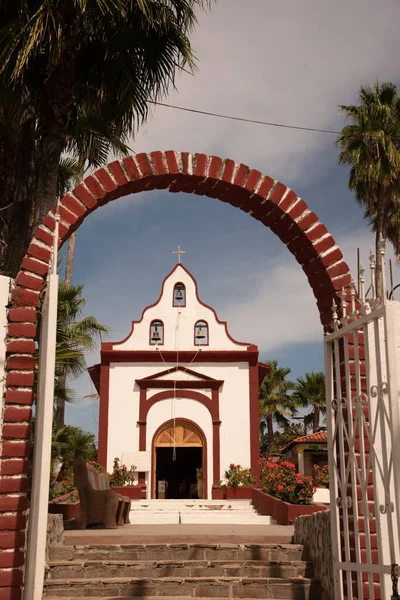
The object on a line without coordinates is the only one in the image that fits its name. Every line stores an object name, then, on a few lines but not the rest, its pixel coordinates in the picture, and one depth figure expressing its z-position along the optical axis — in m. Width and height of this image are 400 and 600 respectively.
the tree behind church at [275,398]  33.12
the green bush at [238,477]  17.73
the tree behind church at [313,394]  31.84
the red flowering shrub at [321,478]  17.34
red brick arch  4.89
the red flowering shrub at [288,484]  11.35
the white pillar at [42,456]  4.25
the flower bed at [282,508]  10.85
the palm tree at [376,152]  19.62
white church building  18.98
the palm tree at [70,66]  8.77
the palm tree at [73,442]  15.83
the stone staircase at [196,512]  12.49
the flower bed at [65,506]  11.30
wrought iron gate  4.11
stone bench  9.44
